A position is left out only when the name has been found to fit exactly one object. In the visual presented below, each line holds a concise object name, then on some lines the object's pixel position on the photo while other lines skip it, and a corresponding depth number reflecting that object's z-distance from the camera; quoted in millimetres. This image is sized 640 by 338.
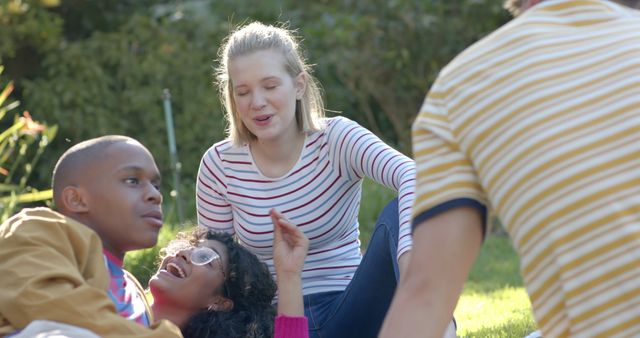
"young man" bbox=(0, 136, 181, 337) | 2582
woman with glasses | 3502
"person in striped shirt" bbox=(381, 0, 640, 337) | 1958
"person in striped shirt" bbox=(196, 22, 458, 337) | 3959
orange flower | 6247
